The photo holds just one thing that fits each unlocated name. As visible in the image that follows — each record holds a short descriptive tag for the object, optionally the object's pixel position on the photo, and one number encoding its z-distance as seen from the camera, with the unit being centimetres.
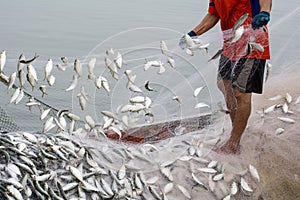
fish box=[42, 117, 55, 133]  337
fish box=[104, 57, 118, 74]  354
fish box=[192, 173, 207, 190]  327
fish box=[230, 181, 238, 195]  329
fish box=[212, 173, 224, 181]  331
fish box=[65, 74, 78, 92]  356
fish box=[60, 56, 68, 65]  373
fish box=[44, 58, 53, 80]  343
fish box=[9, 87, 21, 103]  328
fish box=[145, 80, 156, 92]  370
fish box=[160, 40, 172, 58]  360
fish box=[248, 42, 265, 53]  350
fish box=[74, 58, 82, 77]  351
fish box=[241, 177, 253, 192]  331
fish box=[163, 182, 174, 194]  318
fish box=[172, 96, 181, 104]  364
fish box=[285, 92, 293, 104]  385
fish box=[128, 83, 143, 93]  351
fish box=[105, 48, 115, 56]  360
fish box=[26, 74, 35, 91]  332
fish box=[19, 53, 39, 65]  328
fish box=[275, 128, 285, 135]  358
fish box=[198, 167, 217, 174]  332
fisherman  354
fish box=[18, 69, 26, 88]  328
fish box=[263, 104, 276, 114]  382
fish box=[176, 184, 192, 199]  321
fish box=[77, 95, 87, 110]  353
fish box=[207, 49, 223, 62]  355
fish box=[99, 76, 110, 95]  350
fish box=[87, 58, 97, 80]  354
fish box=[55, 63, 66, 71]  380
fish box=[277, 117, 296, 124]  365
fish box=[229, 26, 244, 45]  340
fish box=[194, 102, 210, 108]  354
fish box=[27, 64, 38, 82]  331
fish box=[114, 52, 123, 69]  355
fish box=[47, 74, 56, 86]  345
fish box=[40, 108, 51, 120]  344
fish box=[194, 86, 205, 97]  355
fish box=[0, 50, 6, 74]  325
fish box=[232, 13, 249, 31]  339
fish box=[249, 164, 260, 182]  337
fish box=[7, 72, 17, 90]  326
